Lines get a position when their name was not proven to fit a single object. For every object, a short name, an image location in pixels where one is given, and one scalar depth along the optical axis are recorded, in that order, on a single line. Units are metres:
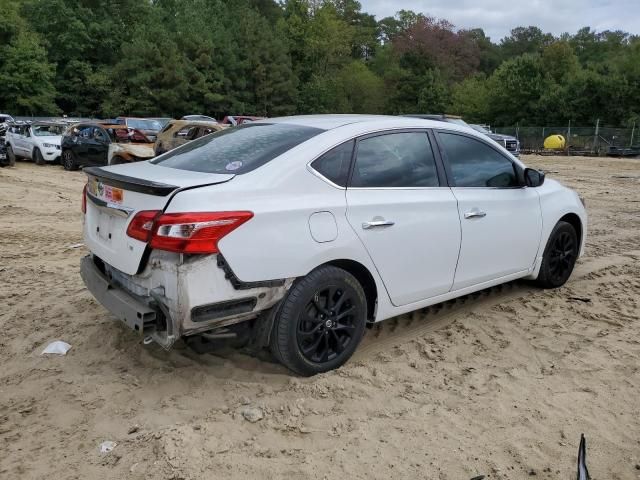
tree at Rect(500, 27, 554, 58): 87.10
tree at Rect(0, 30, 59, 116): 46.50
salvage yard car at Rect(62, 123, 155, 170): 16.70
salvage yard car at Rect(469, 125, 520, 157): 24.07
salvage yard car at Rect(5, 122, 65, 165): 17.92
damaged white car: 3.13
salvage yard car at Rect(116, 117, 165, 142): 22.44
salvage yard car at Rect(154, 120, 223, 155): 14.52
